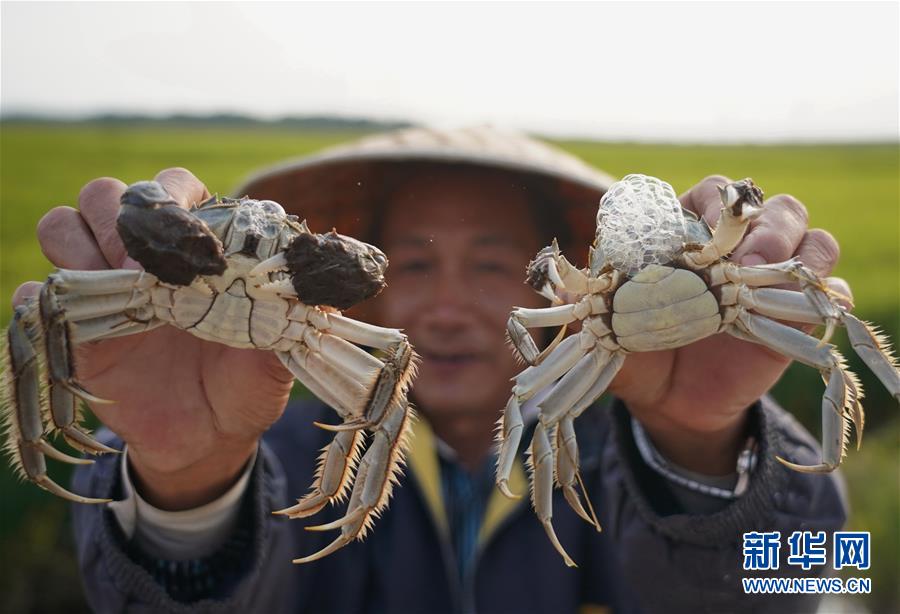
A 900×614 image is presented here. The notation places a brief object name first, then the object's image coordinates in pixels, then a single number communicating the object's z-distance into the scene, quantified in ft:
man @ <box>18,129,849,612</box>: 1.09
